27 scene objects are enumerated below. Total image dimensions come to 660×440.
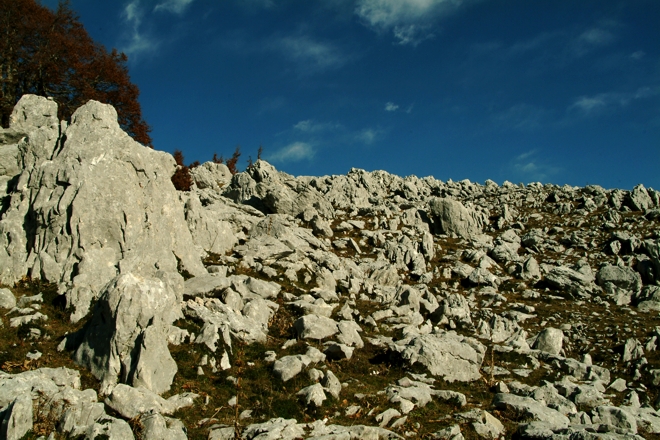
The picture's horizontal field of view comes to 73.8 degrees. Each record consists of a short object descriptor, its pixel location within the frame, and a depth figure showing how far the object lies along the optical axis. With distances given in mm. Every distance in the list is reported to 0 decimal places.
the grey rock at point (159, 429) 11055
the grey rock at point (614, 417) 14359
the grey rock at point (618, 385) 19812
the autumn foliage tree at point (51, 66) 36344
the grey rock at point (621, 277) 36312
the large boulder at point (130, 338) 13438
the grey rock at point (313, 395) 14039
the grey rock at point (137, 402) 11914
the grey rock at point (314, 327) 19609
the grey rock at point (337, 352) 18344
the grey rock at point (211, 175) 65556
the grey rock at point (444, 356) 18328
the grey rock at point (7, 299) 16453
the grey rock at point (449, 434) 12314
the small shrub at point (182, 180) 44781
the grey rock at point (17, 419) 9883
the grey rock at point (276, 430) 11695
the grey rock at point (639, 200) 56688
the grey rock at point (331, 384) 14914
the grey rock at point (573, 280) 35438
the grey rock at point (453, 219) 50438
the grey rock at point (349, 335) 20006
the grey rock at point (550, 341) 24200
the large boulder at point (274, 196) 45250
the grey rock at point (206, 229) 28875
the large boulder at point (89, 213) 18984
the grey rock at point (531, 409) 13905
